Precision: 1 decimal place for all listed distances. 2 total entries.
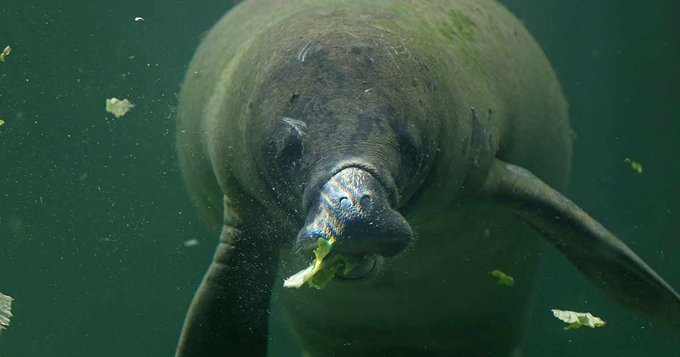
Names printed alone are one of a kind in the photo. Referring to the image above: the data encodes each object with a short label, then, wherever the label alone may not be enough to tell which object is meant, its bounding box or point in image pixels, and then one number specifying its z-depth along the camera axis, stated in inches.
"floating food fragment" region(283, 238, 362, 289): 214.6
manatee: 245.6
